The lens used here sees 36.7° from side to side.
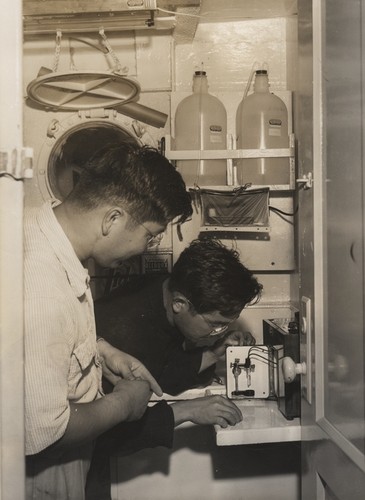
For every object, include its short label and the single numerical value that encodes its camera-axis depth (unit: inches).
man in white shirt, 42.5
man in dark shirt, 72.4
